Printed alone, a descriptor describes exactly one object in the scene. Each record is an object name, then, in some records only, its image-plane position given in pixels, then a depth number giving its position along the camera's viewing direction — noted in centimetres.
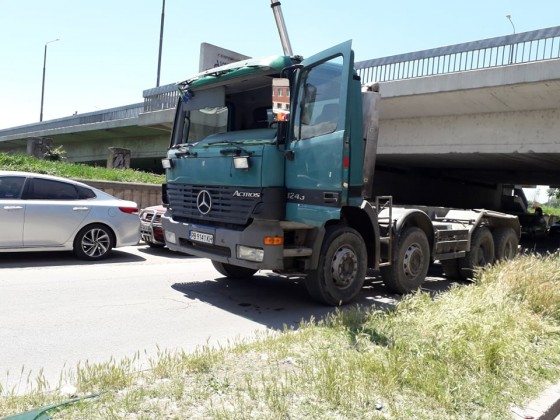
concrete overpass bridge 1245
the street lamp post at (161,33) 2955
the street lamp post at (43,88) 4370
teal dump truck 593
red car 1076
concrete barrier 1329
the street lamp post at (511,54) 1254
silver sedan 848
